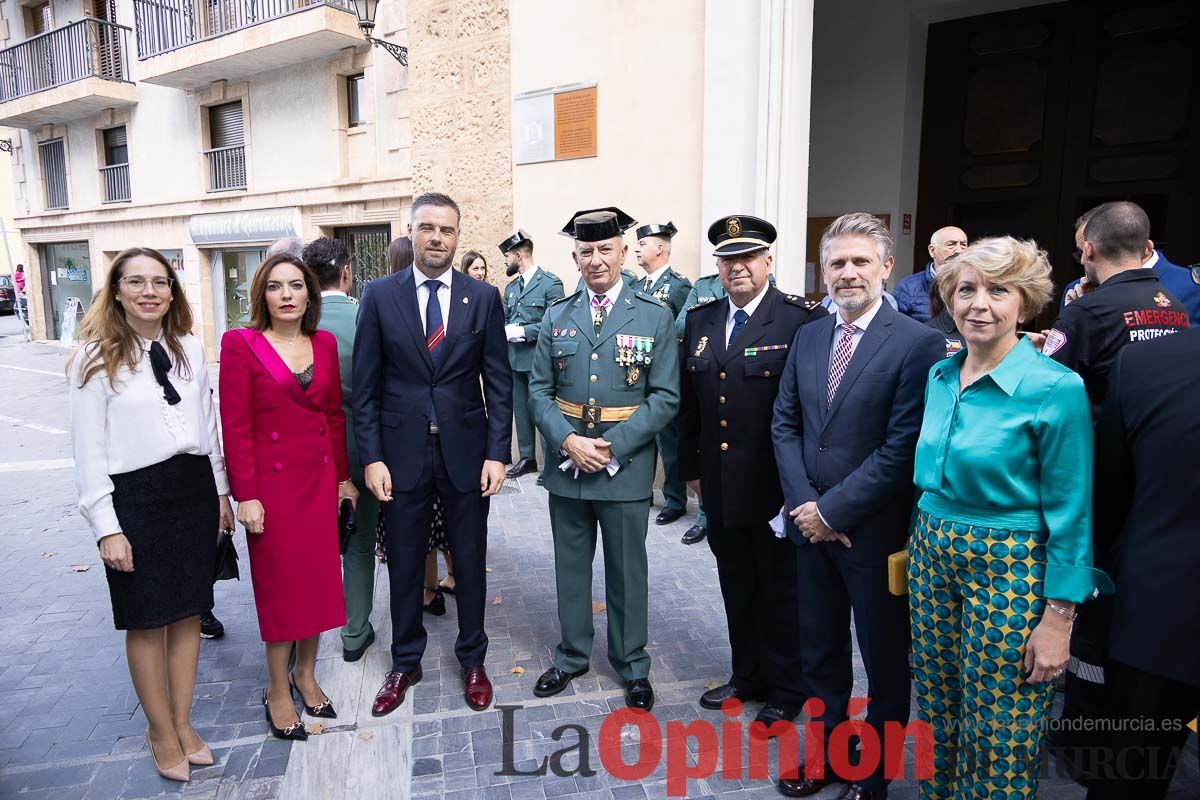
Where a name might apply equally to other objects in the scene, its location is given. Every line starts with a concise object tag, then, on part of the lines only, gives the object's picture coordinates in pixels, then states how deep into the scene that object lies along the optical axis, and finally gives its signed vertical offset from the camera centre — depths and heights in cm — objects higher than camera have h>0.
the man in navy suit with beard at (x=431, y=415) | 307 -53
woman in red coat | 276 -65
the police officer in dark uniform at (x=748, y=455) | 293 -68
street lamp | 875 +340
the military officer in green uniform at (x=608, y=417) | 308 -54
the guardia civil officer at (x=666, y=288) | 563 +2
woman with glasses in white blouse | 247 -65
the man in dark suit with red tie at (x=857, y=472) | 236 -61
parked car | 2759 -29
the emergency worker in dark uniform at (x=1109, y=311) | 292 -9
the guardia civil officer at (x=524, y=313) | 651 -20
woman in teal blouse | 188 -61
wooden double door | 616 +154
